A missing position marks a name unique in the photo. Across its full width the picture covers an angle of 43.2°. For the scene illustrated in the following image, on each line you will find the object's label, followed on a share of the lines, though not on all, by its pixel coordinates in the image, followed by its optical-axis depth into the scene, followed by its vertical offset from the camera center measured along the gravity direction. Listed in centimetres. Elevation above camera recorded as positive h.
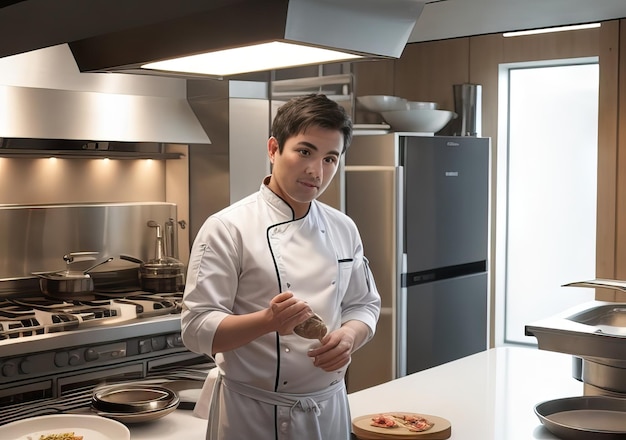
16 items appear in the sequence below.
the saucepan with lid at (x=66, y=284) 338 -39
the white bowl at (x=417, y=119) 437 +41
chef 164 -22
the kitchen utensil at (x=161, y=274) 370 -39
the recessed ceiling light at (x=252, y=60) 89 +16
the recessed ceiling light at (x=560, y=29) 429 +91
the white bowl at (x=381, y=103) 445 +51
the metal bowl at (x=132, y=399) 193 -53
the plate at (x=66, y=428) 176 -54
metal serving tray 180 -53
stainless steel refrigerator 413 -24
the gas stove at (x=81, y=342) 286 -58
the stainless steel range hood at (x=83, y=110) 323 +36
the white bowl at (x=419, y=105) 445 +50
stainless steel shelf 333 +17
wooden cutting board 177 -54
